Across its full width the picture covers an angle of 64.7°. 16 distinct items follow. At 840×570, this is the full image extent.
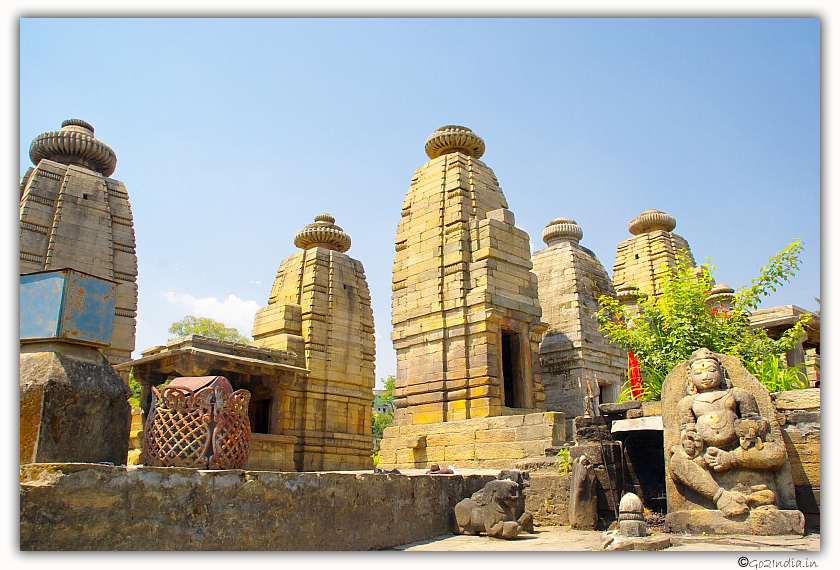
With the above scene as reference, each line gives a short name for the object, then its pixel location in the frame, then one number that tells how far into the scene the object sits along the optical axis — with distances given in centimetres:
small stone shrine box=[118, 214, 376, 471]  1658
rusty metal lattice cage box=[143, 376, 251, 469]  541
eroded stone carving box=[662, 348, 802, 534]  615
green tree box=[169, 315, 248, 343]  3744
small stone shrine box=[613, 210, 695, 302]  2234
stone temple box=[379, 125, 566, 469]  1159
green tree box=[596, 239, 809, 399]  906
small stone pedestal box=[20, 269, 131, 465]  470
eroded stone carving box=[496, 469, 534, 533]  697
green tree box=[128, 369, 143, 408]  2769
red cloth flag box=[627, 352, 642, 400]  949
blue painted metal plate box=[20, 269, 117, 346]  497
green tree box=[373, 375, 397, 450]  5238
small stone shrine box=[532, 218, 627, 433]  1778
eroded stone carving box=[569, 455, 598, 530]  738
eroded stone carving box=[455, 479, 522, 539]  667
